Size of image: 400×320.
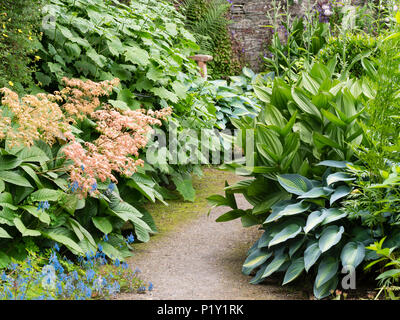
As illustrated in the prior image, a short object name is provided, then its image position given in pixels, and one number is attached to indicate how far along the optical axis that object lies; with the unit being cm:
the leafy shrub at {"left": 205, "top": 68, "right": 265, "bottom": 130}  726
